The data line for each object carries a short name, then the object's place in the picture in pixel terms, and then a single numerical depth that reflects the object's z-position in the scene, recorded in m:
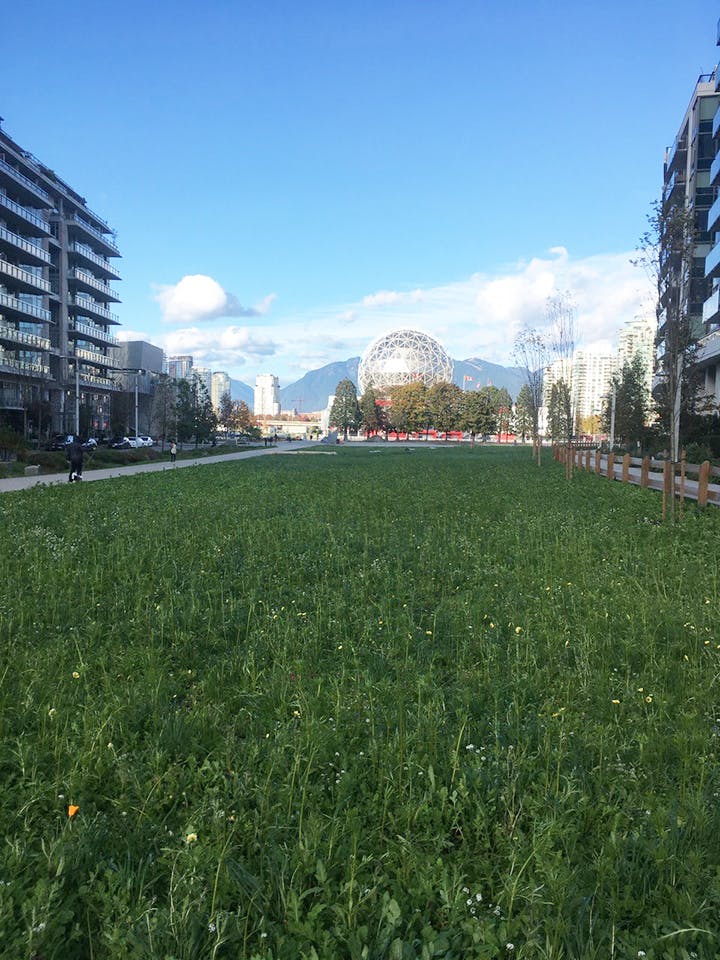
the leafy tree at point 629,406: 55.75
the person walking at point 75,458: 25.62
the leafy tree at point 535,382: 45.41
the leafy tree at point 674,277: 24.80
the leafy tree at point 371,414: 131.50
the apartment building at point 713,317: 45.41
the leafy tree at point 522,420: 124.63
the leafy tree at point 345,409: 134.00
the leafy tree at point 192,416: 78.94
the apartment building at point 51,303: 62.62
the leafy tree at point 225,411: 142.62
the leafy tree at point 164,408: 78.69
